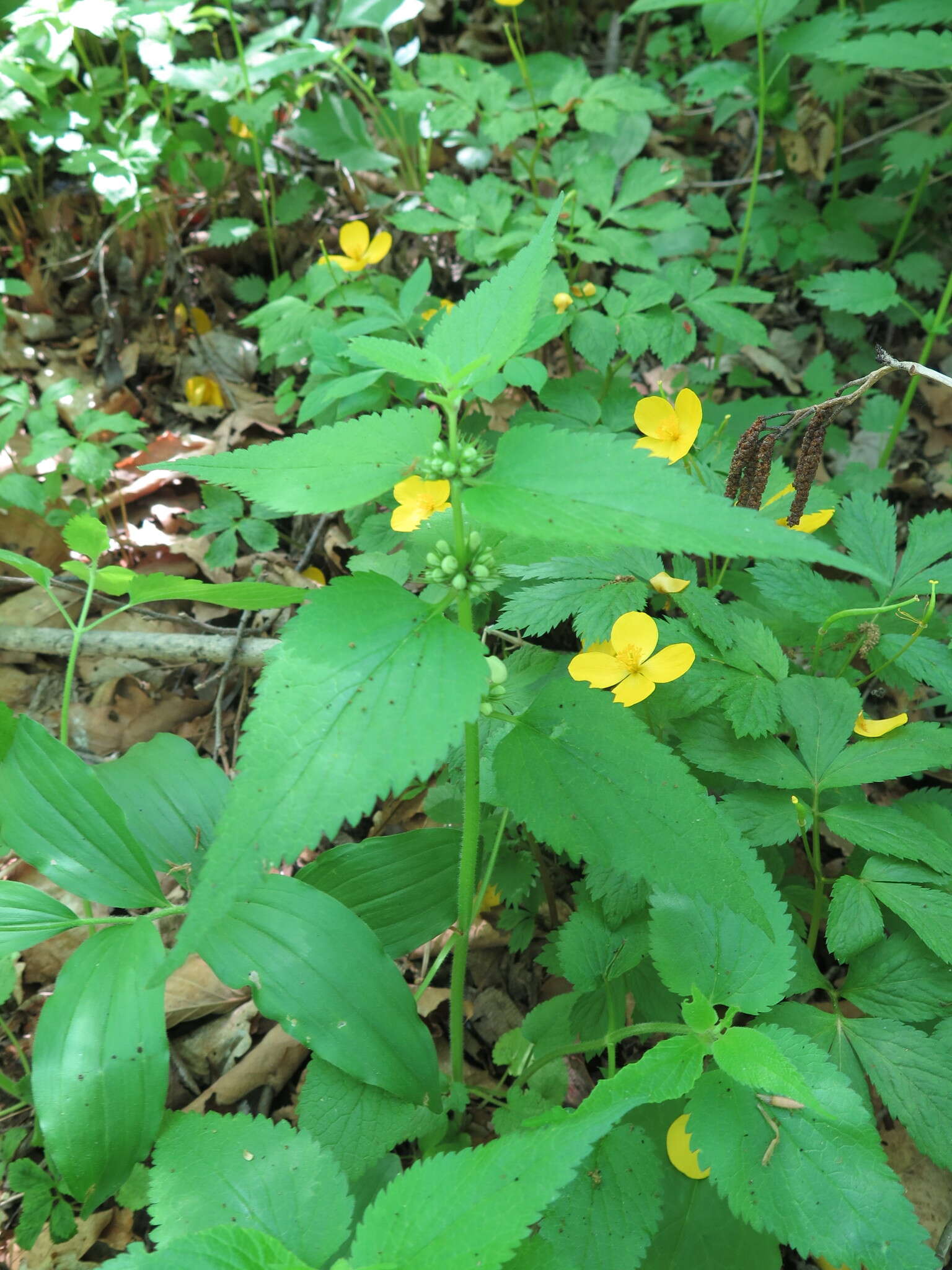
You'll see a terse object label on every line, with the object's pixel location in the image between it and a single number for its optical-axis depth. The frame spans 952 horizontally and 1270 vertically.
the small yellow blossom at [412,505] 0.46
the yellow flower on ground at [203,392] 0.88
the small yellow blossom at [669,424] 0.47
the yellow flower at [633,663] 0.43
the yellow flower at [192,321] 0.93
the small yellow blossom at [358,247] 0.69
